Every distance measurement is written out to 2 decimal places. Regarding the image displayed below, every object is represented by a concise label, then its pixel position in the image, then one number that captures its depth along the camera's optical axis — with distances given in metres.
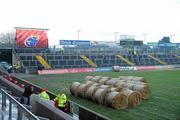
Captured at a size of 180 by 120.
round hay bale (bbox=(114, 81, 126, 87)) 14.67
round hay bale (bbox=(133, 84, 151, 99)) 14.14
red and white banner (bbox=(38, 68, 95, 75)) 32.53
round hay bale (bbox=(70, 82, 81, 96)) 15.28
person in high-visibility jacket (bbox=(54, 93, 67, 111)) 9.73
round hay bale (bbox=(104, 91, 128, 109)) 11.98
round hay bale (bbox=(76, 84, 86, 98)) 14.56
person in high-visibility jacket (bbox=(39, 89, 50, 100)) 10.39
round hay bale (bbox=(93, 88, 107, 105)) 12.72
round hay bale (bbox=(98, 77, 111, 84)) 16.18
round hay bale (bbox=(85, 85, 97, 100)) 13.58
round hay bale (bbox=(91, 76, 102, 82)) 16.85
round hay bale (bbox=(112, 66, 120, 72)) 35.78
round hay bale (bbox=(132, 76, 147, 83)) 16.54
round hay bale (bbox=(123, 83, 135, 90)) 14.33
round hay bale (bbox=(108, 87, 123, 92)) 12.74
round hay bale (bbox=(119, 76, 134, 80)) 16.80
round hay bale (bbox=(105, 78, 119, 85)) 15.52
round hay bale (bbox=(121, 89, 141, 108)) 12.43
